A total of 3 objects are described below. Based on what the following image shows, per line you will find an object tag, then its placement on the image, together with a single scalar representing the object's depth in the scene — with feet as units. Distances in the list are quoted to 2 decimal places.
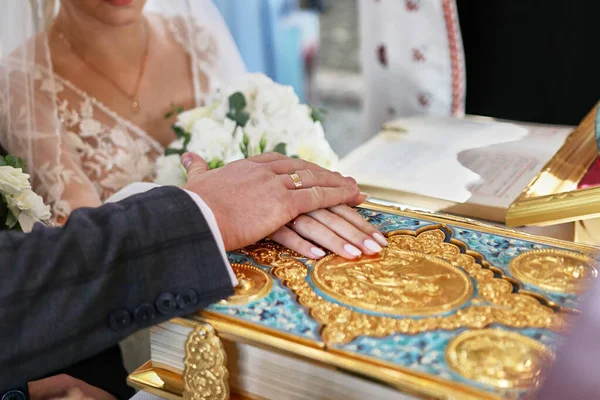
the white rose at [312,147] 3.52
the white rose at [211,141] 3.38
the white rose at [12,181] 2.60
